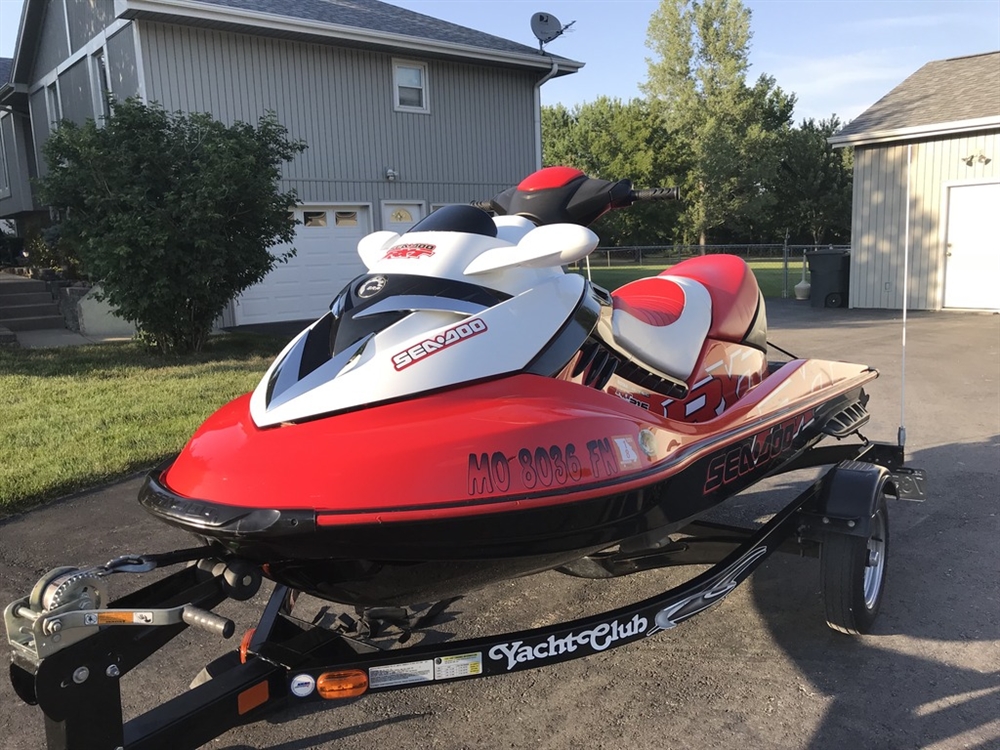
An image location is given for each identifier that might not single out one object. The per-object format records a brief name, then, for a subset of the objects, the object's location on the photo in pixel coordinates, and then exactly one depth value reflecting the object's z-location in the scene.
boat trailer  1.90
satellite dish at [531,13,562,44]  16.72
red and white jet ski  2.08
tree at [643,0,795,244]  48.03
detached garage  15.00
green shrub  9.97
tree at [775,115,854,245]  47.38
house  14.03
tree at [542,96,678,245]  49.66
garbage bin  16.89
